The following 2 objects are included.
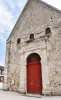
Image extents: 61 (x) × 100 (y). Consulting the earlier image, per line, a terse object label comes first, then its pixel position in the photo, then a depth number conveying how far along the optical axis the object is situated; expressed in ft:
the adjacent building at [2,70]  45.25
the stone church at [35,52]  14.76
